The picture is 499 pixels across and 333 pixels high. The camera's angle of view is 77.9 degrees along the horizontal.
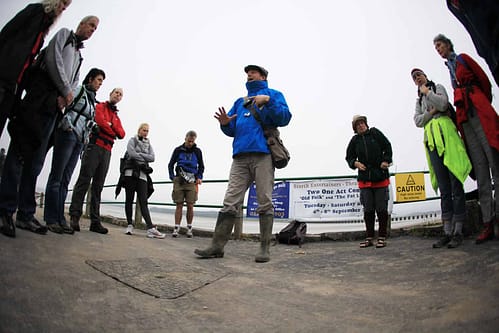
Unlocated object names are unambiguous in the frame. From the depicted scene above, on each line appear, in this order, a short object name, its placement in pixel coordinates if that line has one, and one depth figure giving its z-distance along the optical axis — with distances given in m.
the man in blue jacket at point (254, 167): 3.26
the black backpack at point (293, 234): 4.98
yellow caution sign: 5.48
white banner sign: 5.94
